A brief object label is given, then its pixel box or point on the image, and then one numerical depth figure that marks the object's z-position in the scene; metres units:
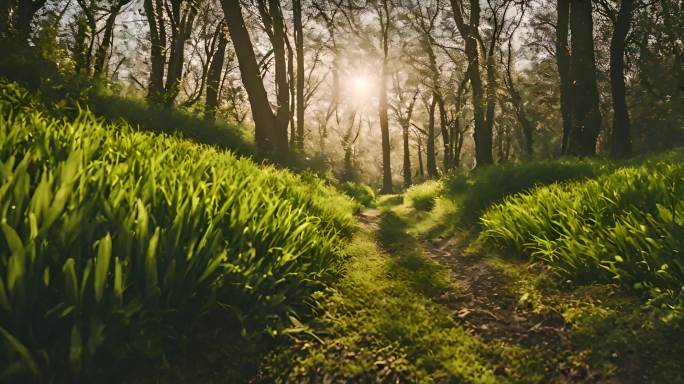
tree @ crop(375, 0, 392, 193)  22.78
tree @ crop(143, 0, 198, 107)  11.28
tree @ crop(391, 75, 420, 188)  31.23
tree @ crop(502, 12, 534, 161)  22.48
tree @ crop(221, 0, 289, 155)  9.68
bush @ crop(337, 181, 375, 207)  12.57
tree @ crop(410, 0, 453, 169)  20.44
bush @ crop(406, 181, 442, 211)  9.68
